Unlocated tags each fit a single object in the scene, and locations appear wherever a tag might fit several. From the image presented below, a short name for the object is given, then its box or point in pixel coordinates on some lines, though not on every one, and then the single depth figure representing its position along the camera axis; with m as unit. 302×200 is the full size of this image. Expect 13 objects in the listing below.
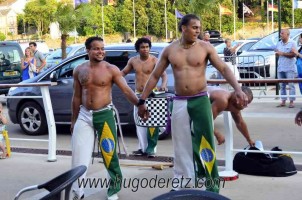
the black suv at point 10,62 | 18.00
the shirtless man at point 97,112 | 6.23
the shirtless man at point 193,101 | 5.93
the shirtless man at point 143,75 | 8.73
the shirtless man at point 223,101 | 6.87
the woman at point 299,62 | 13.03
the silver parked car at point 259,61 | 17.67
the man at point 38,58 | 15.74
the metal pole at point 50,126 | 8.42
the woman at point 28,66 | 15.55
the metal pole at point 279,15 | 16.09
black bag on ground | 7.16
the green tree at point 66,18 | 32.34
